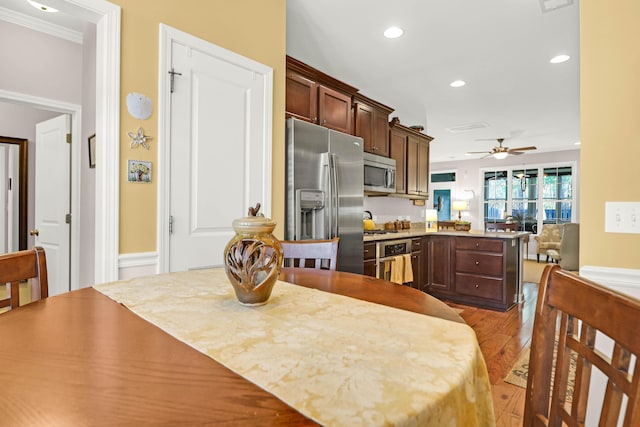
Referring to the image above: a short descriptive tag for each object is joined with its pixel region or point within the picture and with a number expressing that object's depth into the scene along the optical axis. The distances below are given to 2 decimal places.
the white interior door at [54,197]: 2.99
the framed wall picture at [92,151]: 2.35
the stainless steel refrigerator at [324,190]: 2.71
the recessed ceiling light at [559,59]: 3.36
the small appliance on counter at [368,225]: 4.21
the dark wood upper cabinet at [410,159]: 4.64
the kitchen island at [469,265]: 4.01
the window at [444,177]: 10.20
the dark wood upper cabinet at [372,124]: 3.87
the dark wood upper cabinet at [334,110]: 3.23
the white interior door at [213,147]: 2.11
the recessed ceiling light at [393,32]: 2.91
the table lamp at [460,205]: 6.17
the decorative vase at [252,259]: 0.92
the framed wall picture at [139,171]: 1.89
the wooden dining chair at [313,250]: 1.70
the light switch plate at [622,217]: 1.32
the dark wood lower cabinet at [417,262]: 4.20
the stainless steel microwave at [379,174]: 4.01
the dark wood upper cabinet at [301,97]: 2.92
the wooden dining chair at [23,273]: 1.04
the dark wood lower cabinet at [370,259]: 3.42
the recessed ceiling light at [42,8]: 2.47
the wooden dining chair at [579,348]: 0.52
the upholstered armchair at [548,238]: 7.41
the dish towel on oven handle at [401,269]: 3.74
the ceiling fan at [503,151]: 6.54
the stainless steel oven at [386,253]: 3.58
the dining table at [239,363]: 0.48
